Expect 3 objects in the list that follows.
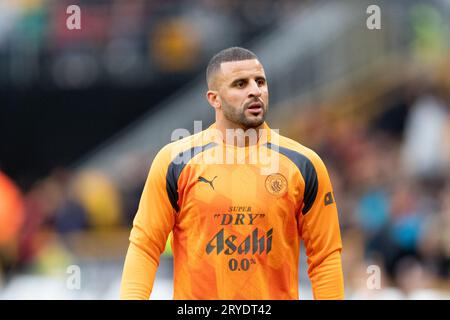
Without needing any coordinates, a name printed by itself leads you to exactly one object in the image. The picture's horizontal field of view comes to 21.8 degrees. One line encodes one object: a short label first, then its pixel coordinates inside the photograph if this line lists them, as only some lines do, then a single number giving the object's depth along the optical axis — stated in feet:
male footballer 21.97
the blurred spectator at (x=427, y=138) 48.21
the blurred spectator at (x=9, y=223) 48.44
